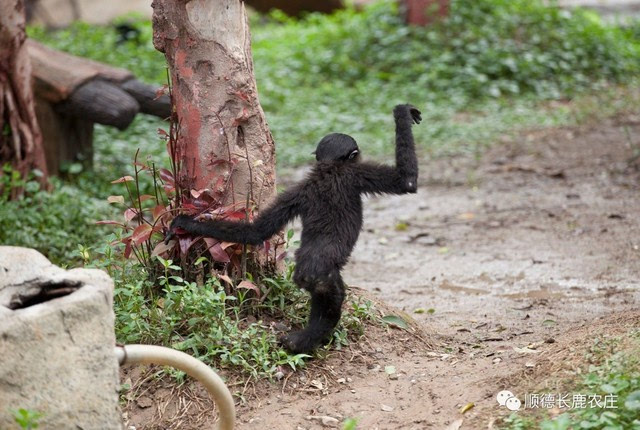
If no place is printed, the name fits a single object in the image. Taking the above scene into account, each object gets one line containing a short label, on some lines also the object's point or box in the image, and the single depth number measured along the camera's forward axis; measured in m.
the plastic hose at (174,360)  6.64
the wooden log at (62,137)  17.35
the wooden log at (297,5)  37.62
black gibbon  8.86
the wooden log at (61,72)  16.90
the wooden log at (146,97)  17.80
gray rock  6.09
